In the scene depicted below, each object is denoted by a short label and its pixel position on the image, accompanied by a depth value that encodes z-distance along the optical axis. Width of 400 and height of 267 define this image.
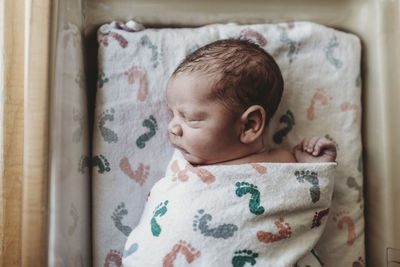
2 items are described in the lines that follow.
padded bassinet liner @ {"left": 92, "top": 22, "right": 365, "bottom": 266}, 1.00
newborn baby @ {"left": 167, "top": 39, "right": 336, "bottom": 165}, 0.86
